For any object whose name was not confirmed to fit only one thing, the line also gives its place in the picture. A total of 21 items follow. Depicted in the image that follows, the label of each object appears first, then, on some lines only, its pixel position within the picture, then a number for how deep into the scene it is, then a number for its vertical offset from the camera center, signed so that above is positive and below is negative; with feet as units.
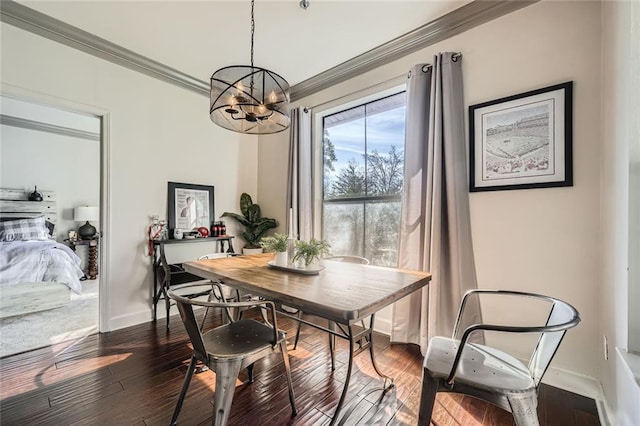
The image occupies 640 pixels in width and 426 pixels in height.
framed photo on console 10.79 +0.21
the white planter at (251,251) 11.96 -1.76
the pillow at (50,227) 16.20 -1.03
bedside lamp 17.20 -0.49
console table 9.51 -2.31
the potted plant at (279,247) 6.78 -0.90
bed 10.53 -2.35
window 9.52 +1.30
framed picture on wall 6.19 +1.80
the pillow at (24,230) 14.03 -1.06
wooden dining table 3.98 -1.38
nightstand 17.61 -3.05
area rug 8.26 -4.12
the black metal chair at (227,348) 4.23 -2.43
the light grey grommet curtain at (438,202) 7.32 +0.31
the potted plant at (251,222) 12.42 -0.50
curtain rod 7.58 +4.48
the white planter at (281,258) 6.75 -1.17
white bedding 10.79 -2.31
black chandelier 5.81 +2.56
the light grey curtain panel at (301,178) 11.28 +1.41
